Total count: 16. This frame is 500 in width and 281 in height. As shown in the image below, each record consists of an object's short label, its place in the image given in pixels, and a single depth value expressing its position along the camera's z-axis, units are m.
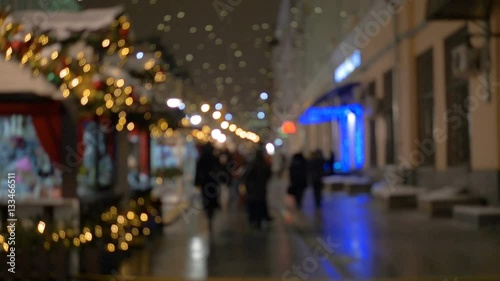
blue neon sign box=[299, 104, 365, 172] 32.00
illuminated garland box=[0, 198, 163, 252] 9.24
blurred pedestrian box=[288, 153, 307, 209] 22.44
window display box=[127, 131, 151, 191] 15.09
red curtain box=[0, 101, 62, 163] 10.00
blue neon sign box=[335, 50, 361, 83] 32.72
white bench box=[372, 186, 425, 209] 20.38
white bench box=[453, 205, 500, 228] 14.80
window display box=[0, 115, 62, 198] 10.84
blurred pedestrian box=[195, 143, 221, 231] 16.09
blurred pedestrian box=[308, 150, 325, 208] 22.67
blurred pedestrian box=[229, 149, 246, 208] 23.70
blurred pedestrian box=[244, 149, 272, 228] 16.48
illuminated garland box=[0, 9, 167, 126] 9.76
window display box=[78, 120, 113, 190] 11.74
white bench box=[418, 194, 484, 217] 16.89
